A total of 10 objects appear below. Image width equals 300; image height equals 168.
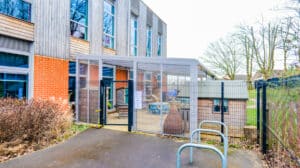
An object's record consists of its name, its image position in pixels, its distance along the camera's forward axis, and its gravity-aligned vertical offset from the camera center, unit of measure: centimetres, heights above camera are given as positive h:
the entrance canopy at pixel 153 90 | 700 -15
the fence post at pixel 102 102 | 835 -66
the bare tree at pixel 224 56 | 2288 +351
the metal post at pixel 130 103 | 766 -64
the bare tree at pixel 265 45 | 1639 +350
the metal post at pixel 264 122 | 532 -92
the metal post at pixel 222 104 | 653 -59
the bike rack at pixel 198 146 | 334 -101
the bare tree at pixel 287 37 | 905 +236
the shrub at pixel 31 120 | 532 -96
